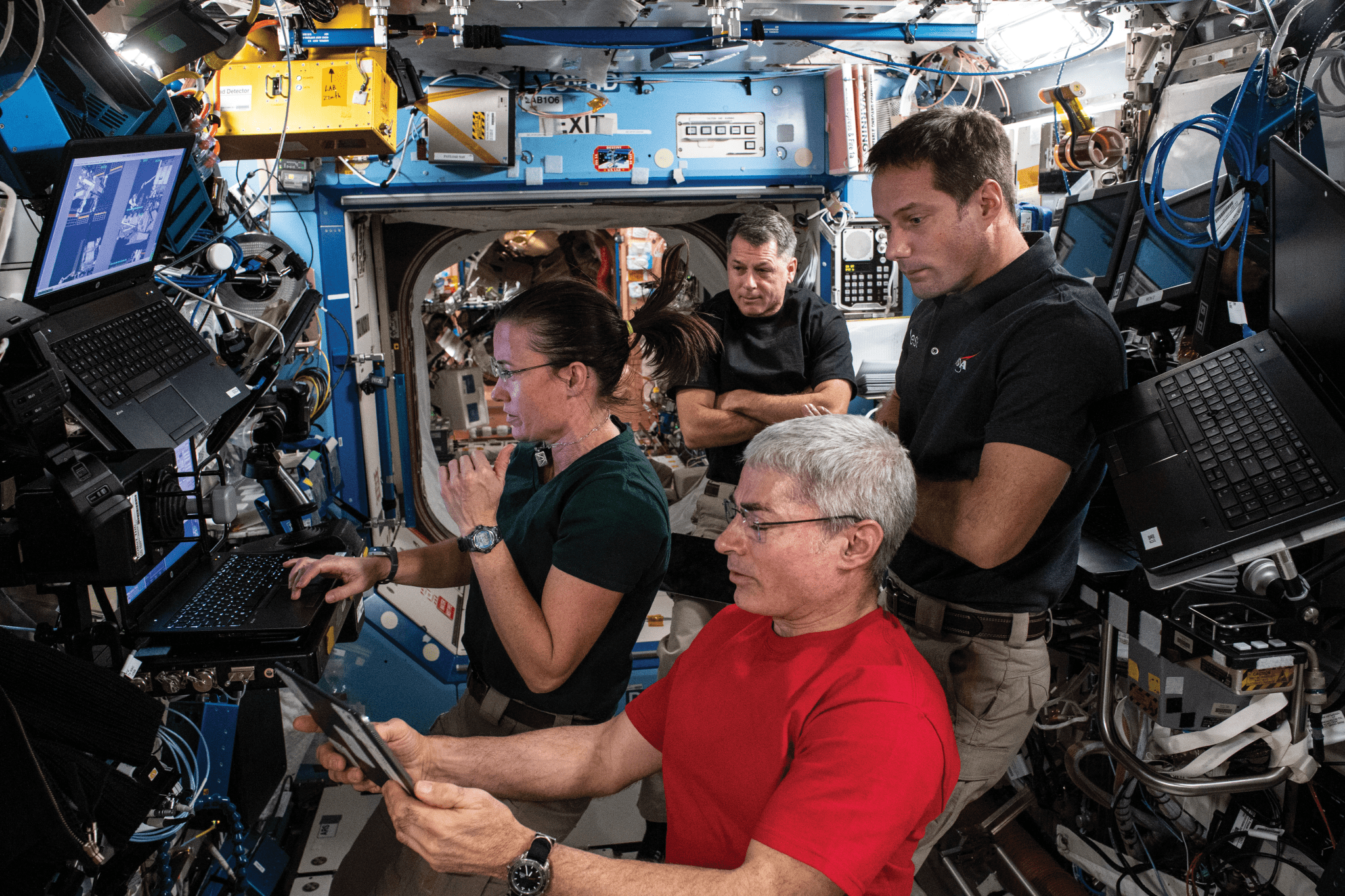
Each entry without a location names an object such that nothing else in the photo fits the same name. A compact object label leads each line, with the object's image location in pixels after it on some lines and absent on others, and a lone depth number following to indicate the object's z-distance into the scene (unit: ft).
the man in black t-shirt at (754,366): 9.80
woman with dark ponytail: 5.50
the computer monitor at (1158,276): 7.93
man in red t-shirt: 3.87
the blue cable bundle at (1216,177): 7.38
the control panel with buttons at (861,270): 13.57
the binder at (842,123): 12.37
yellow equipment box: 9.80
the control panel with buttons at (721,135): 12.76
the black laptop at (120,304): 5.77
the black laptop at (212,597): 5.96
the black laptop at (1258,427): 4.95
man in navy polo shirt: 5.24
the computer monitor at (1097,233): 8.75
